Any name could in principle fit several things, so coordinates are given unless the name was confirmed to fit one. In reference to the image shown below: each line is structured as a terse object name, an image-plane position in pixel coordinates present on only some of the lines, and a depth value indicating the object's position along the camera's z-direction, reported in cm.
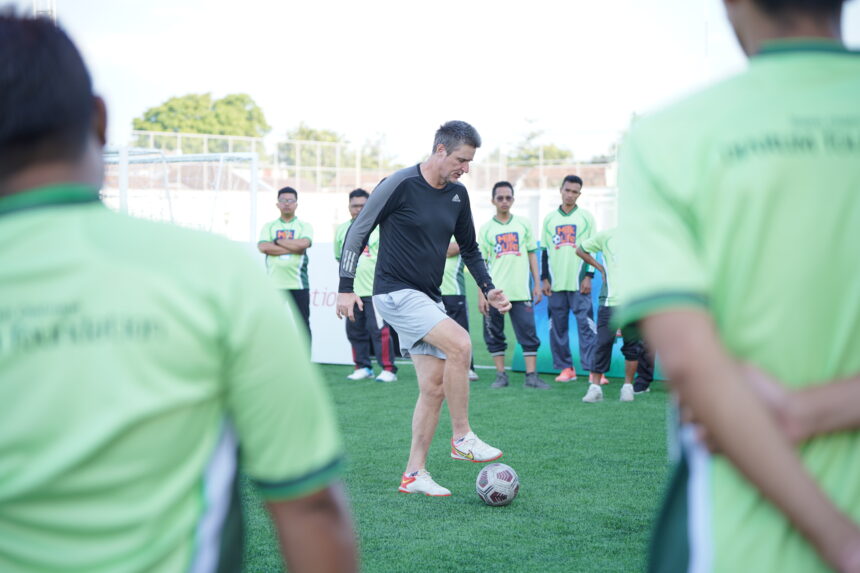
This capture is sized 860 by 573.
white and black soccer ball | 575
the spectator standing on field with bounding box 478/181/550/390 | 1188
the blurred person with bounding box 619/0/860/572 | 141
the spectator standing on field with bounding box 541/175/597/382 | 1204
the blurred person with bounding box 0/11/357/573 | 136
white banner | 1408
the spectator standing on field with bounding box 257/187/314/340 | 1232
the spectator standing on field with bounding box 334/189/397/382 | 1243
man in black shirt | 613
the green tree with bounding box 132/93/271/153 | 7412
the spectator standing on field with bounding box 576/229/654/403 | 1056
